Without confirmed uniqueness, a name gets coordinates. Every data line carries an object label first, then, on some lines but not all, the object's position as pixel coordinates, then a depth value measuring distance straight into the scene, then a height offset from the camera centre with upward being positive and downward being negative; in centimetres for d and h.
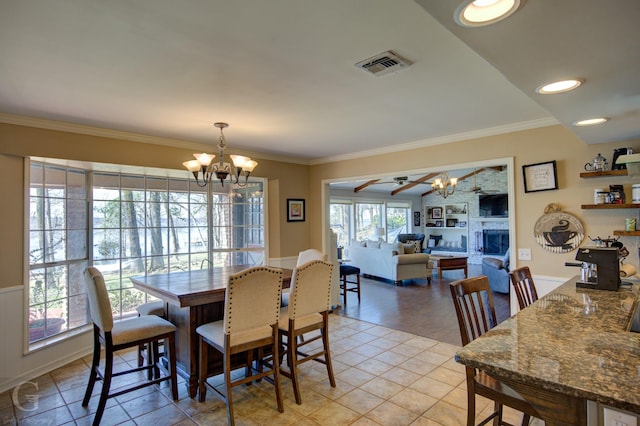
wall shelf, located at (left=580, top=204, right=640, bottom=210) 291 +7
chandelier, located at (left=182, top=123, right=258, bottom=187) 323 +56
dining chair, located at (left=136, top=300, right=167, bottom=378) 304 -84
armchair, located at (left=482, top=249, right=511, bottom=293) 619 -104
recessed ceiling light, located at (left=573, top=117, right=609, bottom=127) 235 +65
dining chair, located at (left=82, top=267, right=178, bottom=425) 244 -83
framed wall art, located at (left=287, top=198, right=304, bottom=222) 543 +18
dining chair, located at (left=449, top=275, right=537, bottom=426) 151 -78
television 1044 +37
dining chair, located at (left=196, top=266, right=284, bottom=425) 236 -74
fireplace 1045 -76
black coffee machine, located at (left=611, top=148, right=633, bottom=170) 295 +50
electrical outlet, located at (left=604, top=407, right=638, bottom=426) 95 -57
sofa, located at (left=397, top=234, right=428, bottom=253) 1115 -64
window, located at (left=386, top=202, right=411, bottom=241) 1206 -1
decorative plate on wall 328 -15
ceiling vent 204 +96
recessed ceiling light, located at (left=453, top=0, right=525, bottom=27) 104 +65
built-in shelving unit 1173 -23
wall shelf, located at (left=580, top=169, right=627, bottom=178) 296 +36
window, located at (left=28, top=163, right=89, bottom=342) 343 -24
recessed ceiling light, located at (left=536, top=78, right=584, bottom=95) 170 +66
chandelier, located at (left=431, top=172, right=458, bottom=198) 874 +88
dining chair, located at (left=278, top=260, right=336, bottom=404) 271 -73
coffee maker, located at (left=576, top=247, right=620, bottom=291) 232 -35
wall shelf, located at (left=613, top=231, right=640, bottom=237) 288 -16
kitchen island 103 -52
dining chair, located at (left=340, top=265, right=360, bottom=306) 568 -88
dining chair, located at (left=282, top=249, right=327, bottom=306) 349 -41
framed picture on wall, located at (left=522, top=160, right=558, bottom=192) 338 +40
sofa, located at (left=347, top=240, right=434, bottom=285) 736 -95
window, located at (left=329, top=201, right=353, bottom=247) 1012 +3
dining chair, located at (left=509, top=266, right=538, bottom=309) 242 -48
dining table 262 -73
